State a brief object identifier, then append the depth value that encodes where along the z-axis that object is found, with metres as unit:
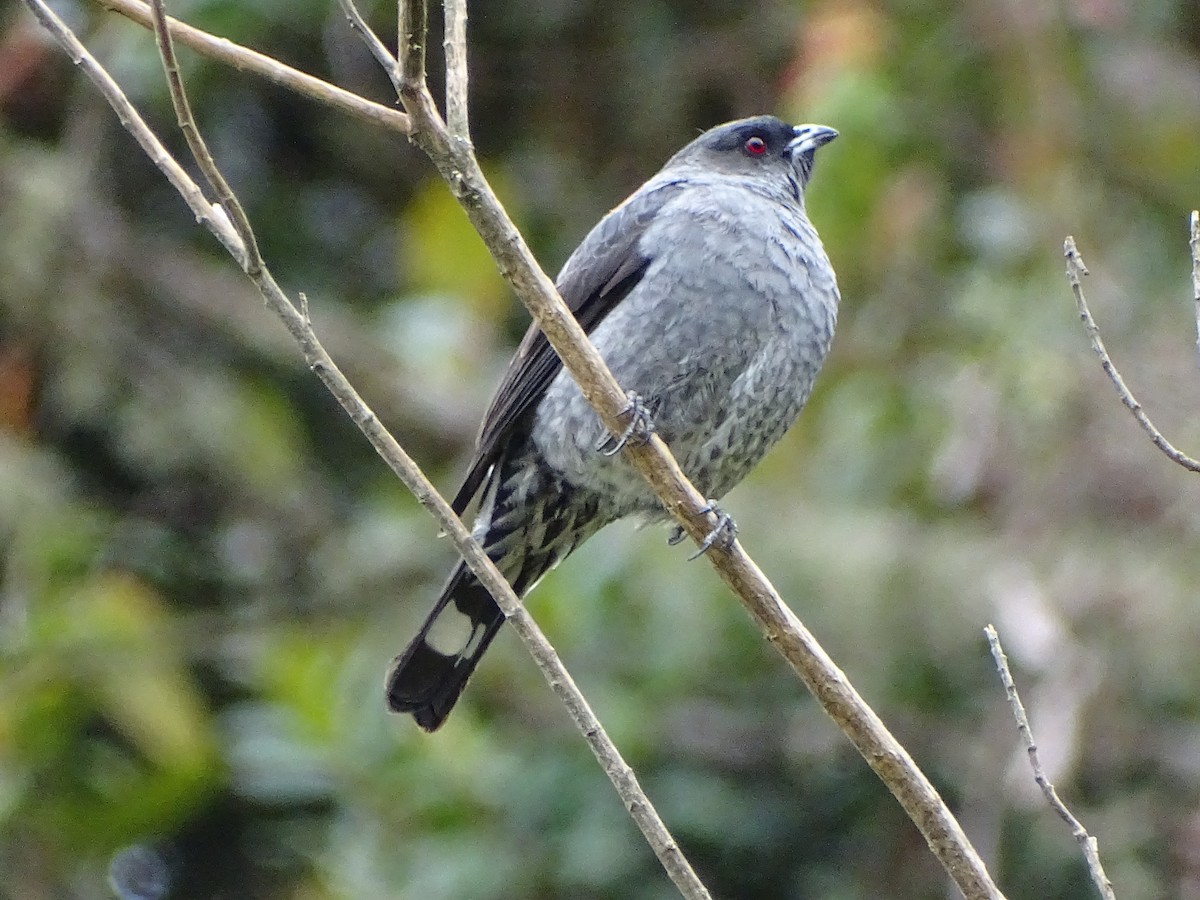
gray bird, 7.96
